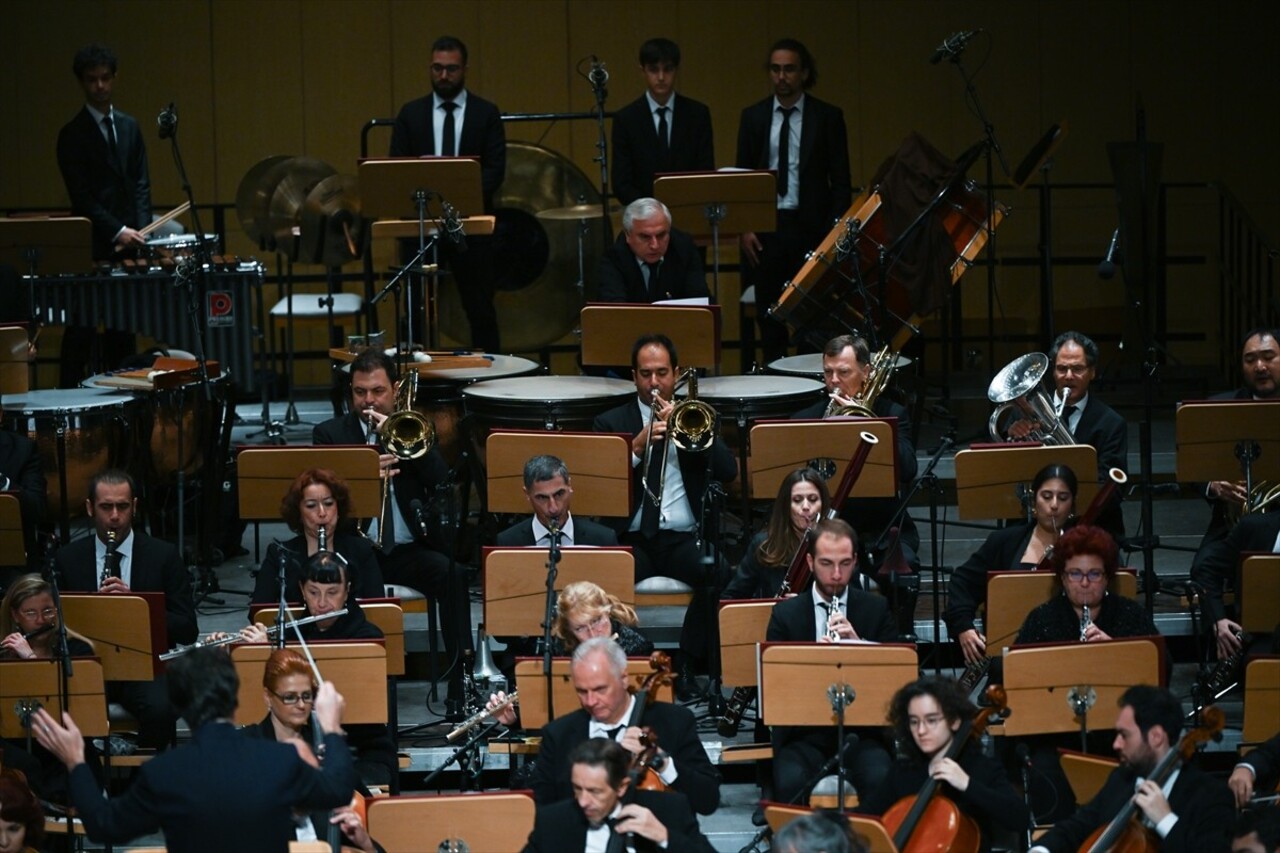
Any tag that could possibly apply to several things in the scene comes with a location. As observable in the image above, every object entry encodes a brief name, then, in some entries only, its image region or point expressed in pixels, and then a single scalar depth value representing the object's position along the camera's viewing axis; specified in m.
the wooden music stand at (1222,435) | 13.70
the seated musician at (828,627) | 12.11
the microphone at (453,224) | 16.69
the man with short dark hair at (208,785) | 9.30
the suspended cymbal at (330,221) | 19.67
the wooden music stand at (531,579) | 12.70
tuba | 14.21
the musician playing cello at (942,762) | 10.98
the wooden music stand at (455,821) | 10.51
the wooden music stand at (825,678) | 11.62
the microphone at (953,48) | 17.03
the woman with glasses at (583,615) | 12.02
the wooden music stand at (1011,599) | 12.70
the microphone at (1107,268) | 16.92
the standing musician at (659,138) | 18.37
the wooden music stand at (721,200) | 16.61
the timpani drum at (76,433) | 15.48
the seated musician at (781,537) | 13.15
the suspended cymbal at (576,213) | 19.91
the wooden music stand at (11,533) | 13.72
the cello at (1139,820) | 10.46
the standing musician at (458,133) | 18.22
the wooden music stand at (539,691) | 11.91
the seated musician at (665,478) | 14.45
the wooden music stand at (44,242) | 17.11
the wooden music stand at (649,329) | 14.90
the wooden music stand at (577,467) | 13.65
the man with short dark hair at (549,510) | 13.33
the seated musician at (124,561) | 13.57
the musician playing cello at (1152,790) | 10.48
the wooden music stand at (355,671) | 11.89
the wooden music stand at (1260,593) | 12.60
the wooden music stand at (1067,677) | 11.79
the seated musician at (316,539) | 13.34
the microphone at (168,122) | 15.78
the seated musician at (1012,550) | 13.20
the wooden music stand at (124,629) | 12.48
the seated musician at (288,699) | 11.43
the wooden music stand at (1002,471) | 13.48
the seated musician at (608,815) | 10.05
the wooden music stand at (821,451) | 13.60
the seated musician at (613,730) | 11.02
